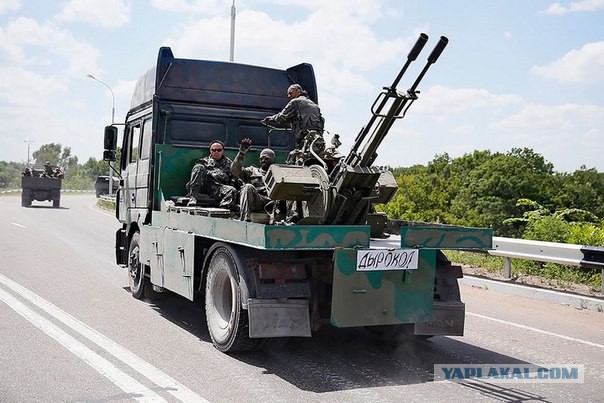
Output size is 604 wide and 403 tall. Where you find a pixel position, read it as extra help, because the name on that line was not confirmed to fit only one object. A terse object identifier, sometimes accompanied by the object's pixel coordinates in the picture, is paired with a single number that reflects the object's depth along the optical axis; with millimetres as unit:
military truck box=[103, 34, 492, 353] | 5809
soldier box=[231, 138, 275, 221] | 6988
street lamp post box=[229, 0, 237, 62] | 22594
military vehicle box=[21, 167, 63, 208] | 36969
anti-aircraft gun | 6238
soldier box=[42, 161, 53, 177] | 37906
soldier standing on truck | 8000
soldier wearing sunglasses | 8594
